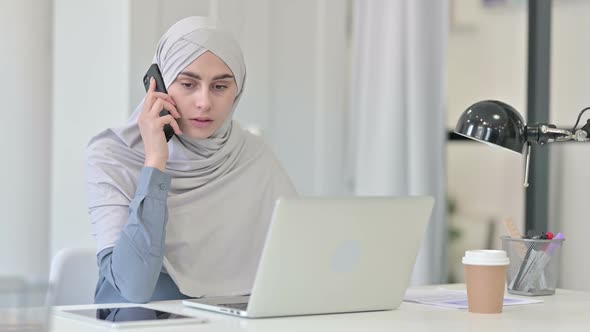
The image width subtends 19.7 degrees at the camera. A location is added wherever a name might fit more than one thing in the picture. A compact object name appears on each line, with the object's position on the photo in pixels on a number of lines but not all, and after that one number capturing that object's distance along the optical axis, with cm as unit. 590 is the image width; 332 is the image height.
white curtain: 469
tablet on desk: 269
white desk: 270
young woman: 313
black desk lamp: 299
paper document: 304
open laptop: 276
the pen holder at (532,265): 321
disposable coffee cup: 290
